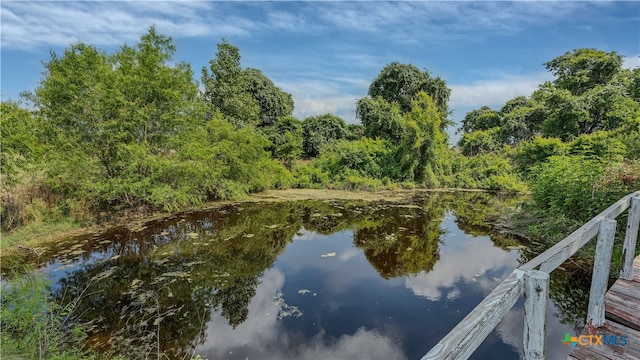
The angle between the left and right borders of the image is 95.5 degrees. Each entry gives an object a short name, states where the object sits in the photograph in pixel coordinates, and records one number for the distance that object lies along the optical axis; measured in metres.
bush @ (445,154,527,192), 13.47
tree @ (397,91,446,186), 13.85
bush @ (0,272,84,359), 2.40
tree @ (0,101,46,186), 5.71
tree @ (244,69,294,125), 19.98
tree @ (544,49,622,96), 15.62
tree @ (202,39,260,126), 16.11
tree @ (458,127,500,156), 18.19
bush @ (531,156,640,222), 4.36
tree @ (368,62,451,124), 18.84
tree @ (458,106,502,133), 21.99
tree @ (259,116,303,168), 15.30
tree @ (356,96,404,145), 17.11
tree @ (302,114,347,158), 18.58
